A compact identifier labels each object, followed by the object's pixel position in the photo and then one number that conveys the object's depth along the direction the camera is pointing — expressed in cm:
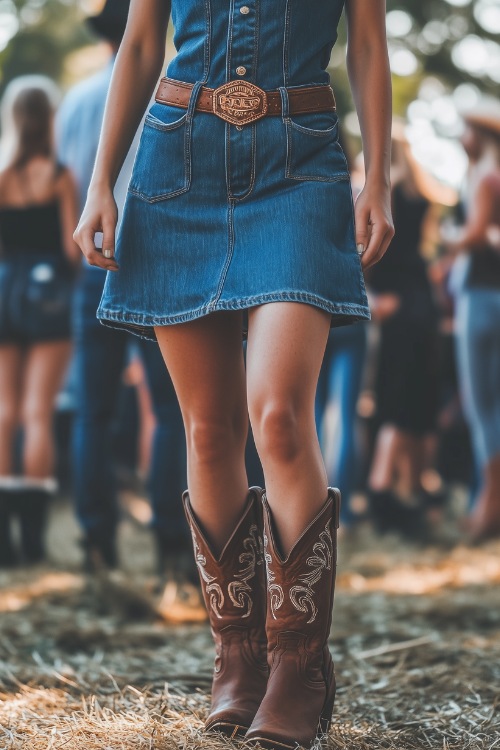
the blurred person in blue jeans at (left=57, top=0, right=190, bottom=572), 697
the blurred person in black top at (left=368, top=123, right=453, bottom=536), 982
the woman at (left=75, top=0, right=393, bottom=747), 369
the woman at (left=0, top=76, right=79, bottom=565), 835
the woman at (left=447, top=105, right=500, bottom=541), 963
